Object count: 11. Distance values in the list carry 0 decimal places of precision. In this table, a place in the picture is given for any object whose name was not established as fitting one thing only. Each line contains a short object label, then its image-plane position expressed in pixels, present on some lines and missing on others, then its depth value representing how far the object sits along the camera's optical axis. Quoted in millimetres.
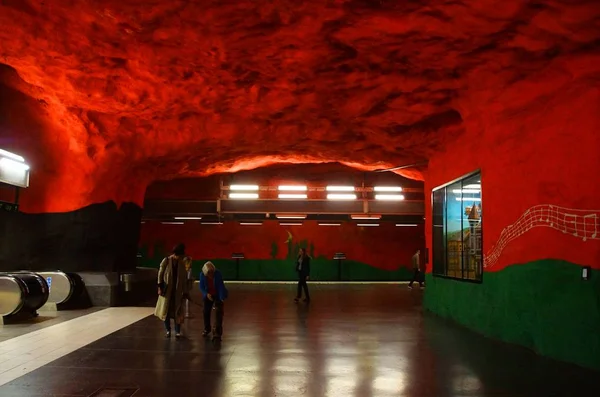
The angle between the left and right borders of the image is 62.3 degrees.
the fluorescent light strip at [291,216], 21353
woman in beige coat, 8828
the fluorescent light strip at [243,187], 20859
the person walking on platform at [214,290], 8797
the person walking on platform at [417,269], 21605
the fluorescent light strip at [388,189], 20652
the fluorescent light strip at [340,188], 20594
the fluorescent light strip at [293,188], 20625
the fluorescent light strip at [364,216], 20766
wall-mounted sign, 10352
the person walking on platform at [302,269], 15695
